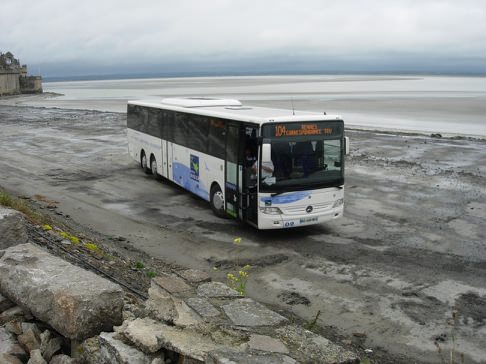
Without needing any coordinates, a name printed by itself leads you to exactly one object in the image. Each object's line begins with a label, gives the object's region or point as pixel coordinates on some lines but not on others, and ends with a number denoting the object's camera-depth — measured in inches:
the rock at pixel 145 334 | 202.5
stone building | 4703.0
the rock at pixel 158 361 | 199.6
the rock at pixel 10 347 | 239.9
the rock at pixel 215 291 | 244.2
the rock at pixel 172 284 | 247.0
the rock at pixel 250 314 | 219.5
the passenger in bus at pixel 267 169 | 510.9
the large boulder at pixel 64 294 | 227.6
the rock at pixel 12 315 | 262.7
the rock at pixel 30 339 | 245.9
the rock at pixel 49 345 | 239.5
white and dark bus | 515.8
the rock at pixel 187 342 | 190.9
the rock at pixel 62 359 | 228.4
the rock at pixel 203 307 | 224.1
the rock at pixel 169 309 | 220.5
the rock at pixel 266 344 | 194.4
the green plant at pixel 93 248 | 452.8
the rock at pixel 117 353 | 202.4
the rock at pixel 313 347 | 193.0
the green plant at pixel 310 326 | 319.6
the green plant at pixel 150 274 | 409.7
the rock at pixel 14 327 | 255.3
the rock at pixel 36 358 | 231.4
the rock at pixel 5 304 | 270.5
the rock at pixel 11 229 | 311.0
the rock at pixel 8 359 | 232.4
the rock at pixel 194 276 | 262.1
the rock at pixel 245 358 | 180.0
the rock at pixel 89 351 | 221.5
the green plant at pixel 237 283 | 410.2
